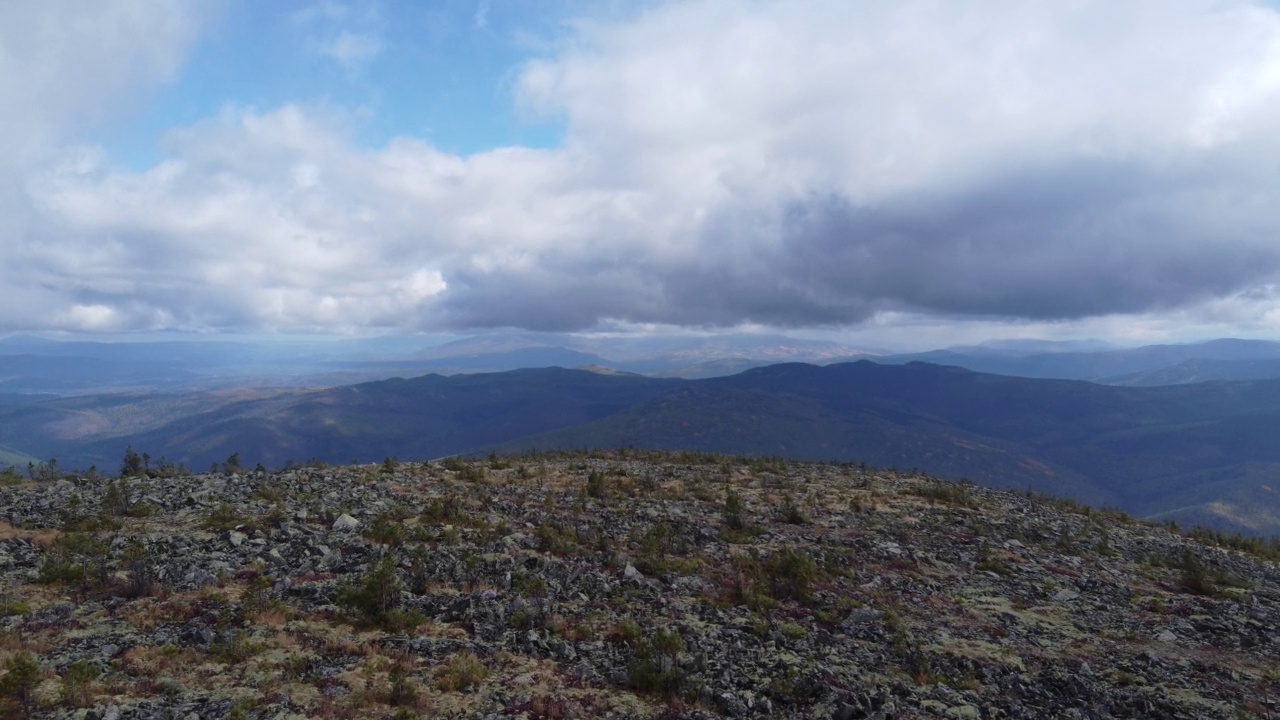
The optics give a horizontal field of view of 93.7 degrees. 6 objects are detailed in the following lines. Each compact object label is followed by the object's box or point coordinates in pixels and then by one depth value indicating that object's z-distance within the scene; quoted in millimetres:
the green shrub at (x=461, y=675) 11898
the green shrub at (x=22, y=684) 10203
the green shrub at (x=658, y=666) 12234
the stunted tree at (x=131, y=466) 30069
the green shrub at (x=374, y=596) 14844
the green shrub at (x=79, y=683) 10391
